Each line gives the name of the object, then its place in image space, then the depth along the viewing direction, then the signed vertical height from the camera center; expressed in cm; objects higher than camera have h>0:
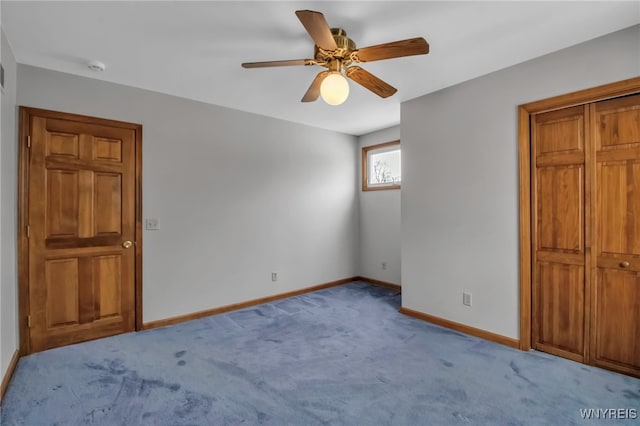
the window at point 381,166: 491 +76
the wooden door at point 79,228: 277 -13
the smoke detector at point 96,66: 268 +128
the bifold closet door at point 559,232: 255 -17
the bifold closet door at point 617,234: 230 -17
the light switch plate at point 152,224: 333 -11
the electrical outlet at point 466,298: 315 -86
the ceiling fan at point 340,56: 182 +100
